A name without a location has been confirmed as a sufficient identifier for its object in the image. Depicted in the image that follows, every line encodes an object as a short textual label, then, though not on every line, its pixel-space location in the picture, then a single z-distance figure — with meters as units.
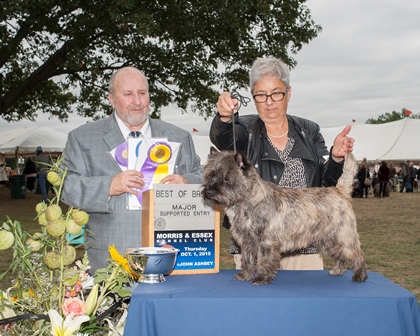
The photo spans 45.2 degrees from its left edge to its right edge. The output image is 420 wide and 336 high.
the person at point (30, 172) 28.37
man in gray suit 3.15
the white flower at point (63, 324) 1.93
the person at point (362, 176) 26.42
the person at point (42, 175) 20.23
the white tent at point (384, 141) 33.66
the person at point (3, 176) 31.25
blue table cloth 2.10
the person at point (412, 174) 30.64
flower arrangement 1.98
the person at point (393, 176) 29.41
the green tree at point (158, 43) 13.28
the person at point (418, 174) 31.48
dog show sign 2.61
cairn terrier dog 2.45
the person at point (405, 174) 30.23
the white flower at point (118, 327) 2.16
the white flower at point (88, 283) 2.35
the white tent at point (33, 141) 29.22
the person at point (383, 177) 26.25
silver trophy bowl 2.28
